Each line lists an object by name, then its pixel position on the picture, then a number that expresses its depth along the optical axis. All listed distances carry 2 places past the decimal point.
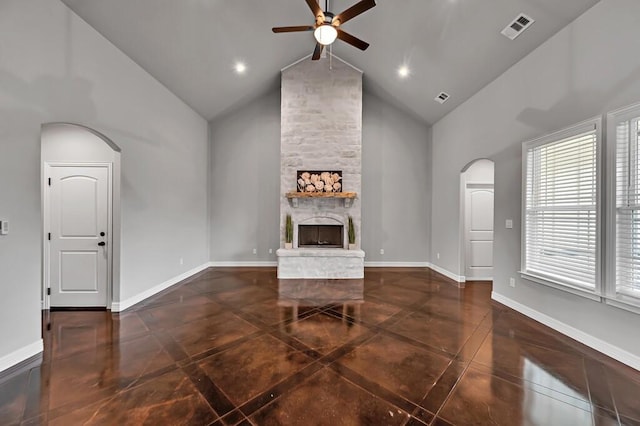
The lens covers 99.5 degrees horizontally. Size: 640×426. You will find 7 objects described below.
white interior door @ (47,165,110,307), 3.75
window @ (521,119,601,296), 2.84
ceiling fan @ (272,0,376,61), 2.75
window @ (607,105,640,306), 2.46
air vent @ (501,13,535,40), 3.20
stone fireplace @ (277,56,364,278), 5.95
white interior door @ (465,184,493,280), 5.48
